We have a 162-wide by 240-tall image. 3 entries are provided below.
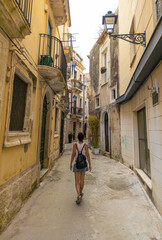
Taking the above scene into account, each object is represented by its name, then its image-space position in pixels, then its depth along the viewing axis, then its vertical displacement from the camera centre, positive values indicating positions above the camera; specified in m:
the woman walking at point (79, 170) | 3.26 -0.88
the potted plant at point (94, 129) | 10.84 +0.27
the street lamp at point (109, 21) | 4.15 +3.47
